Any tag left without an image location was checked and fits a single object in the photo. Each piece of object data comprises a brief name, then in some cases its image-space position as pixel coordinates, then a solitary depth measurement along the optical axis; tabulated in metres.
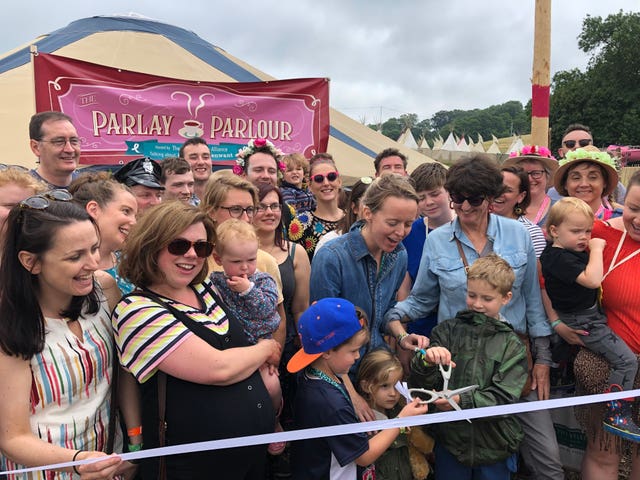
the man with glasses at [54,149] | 3.89
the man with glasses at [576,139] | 6.09
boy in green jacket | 2.62
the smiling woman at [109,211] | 2.57
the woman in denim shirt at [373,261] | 2.69
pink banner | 6.43
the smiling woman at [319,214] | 4.21
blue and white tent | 9.88
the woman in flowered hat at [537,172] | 4.28
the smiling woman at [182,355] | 1.89
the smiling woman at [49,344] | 1.74
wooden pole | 7.56
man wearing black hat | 3.44
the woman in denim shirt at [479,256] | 2.87
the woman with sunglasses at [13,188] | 2.70
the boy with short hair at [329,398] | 2.31
